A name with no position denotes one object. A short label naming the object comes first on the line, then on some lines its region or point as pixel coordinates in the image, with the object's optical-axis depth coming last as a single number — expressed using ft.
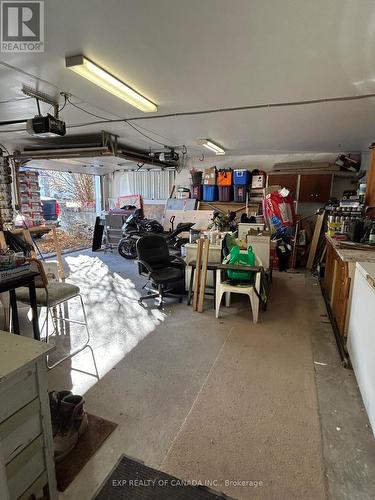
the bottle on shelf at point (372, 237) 9.28
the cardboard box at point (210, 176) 21.32
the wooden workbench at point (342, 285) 7.90
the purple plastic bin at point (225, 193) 21.24
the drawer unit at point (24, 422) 3.31
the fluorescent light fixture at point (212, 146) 16.29
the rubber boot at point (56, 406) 5.17
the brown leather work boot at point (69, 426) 4.99
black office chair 11.65
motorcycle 19.30
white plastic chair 10.25
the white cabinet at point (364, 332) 5.59
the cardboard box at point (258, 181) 20.17
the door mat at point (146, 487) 4.38
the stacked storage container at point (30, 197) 19.21
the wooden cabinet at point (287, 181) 19.10
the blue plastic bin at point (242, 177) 20.18
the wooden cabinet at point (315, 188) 18.34
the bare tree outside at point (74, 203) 26.71
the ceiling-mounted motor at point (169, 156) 19.51
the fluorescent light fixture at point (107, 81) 6.79
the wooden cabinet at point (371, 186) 11.25
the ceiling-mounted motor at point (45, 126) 9.85
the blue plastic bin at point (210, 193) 21.65
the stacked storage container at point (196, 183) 22.07
